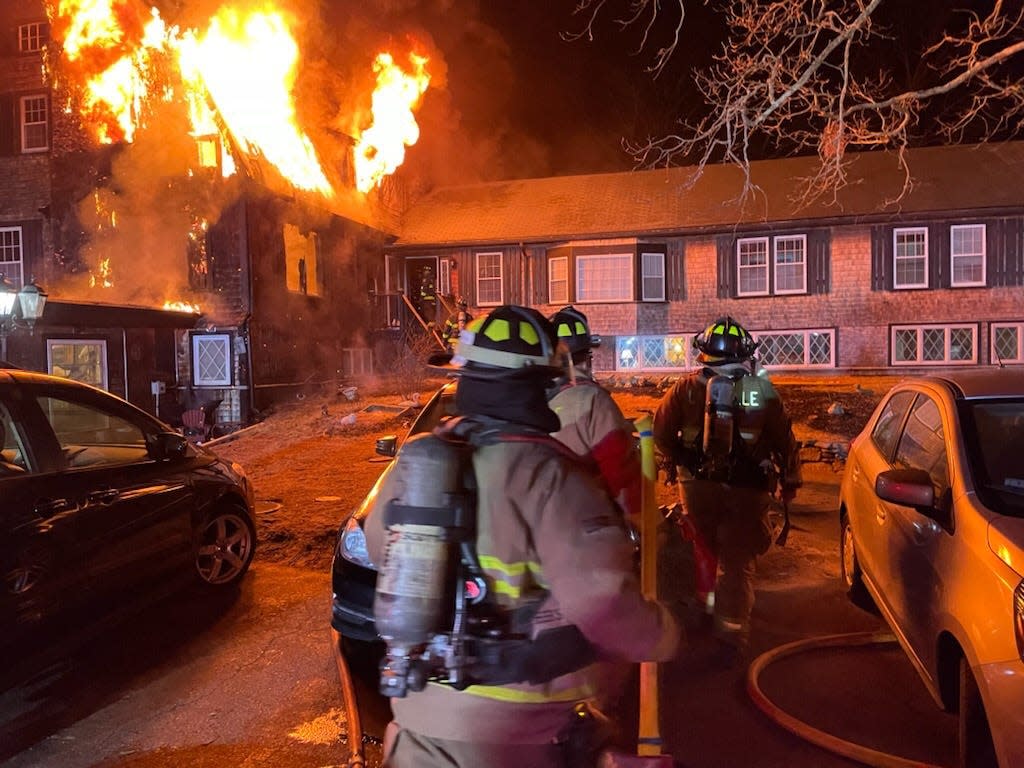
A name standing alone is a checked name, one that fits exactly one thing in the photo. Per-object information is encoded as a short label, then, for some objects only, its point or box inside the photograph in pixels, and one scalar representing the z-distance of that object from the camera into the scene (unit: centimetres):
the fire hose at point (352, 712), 253
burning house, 1666
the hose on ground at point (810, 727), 328
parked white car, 260
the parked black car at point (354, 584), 409
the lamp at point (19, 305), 974
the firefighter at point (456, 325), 1626
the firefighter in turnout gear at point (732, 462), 443
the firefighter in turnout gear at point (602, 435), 347
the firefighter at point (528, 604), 171
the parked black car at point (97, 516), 394
